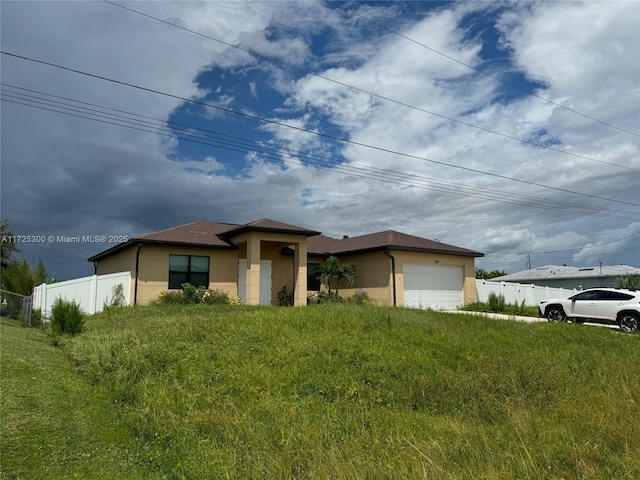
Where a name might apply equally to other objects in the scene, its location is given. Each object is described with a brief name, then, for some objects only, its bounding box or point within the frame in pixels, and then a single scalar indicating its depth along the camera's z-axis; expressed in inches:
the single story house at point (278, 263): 698.8
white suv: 570.3
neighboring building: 1406.3
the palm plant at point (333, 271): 808.9
